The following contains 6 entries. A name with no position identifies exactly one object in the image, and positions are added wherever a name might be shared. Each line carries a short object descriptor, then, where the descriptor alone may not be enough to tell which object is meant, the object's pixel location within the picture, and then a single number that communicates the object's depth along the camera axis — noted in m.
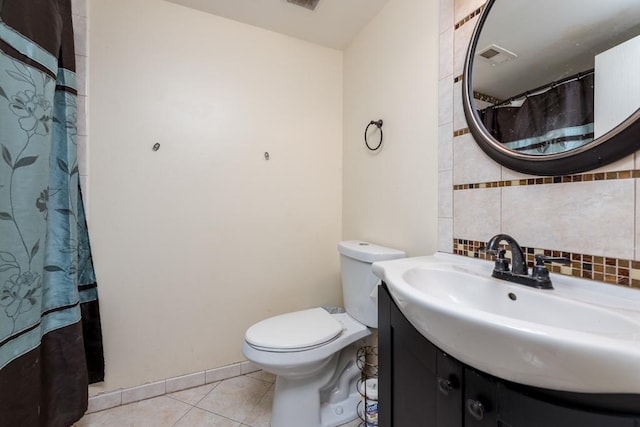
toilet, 1.13
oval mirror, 0.64
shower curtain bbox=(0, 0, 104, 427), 0.87
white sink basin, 0.36
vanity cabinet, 0.40
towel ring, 1.47
